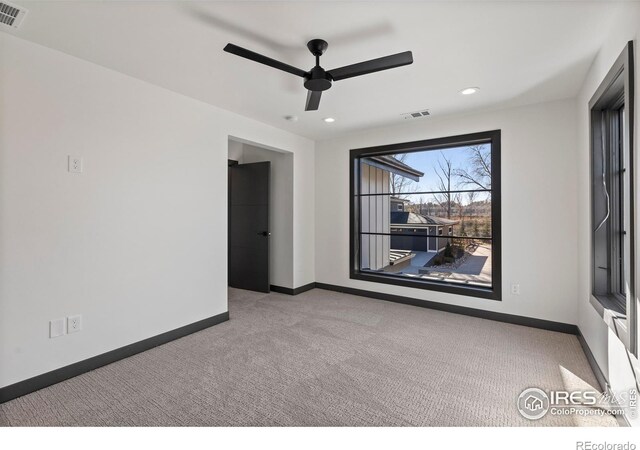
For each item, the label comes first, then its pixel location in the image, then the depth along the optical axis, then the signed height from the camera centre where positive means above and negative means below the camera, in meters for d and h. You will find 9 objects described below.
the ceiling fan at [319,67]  1.99 +1.10
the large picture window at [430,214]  3.80 +0.15
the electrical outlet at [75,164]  2.34 +0.47
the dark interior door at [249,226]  4.80 -0.02
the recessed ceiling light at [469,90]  2.97 +1.32
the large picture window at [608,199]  2.21 +0.21
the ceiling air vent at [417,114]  3.63 +1.35
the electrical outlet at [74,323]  2.34 -0.76
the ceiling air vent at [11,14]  1.81 +1.28
